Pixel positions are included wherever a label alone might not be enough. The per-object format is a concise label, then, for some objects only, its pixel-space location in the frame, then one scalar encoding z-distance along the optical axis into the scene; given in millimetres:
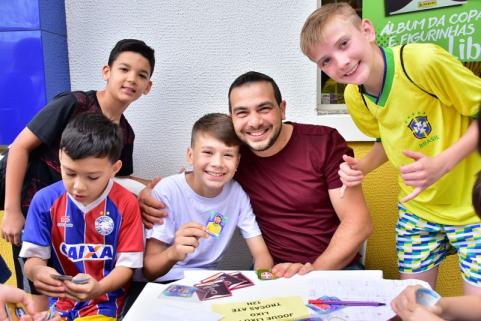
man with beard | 1792
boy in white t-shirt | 1771
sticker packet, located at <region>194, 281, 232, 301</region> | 1304
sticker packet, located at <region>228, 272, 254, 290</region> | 1370
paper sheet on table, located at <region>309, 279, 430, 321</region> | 1168
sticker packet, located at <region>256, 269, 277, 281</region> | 1442
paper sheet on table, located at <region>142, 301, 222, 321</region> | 1176
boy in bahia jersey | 1538
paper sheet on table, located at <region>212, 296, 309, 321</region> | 1176
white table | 1230
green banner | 1732
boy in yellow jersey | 1410
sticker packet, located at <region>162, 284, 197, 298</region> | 1312
